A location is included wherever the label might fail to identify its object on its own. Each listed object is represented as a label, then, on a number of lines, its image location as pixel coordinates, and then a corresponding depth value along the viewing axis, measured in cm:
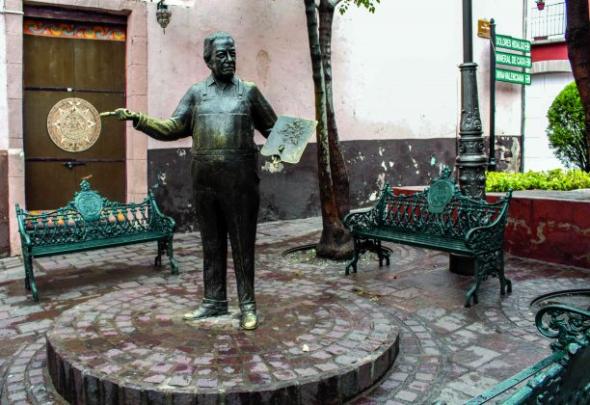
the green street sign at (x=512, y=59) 1105
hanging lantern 795
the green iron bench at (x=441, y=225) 510
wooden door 771
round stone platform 304
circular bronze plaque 784
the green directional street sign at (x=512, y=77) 1145
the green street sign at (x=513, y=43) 1090
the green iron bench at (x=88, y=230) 552
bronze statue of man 365
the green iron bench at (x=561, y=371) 176
